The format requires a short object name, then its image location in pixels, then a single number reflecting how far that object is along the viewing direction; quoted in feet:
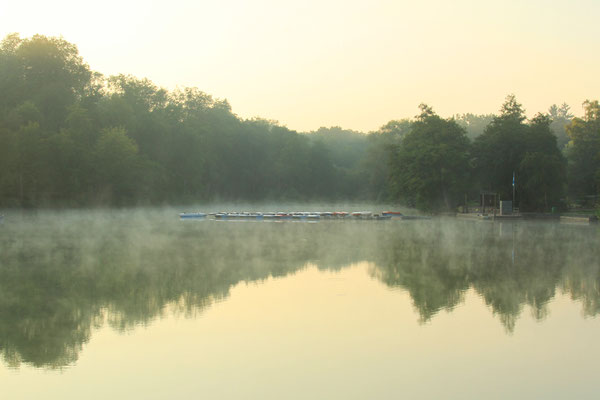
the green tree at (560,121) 327.82
